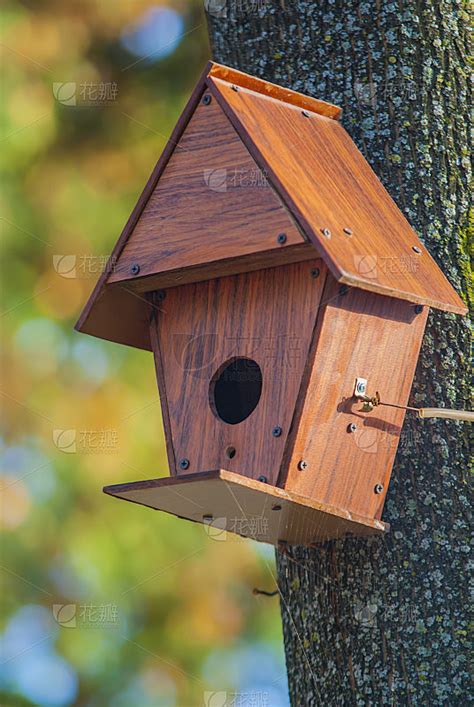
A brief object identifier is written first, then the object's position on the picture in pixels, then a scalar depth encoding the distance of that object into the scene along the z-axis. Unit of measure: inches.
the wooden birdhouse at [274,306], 99.6
